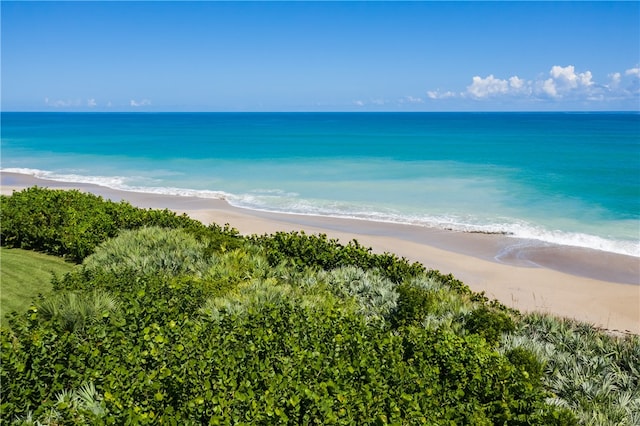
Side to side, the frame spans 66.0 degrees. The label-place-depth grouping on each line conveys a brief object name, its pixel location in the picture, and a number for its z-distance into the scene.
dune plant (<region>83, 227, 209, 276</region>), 10.44
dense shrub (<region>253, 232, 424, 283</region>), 10.96
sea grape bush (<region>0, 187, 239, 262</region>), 12.83
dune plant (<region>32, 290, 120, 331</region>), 7.50
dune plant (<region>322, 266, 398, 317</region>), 9.31
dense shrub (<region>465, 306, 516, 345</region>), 7.98
